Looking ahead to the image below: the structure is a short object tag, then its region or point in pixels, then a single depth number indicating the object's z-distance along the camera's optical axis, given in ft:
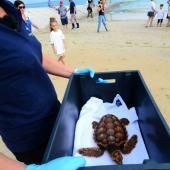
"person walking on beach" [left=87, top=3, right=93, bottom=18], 64.70
